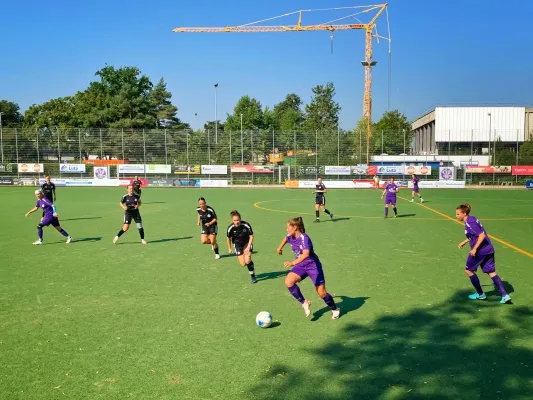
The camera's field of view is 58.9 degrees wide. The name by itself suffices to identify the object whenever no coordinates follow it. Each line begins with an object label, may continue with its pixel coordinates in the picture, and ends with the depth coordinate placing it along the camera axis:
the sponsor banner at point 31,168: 53.28
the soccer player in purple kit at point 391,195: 22.66
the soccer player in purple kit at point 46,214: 15.28
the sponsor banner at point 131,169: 53.38
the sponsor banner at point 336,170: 52.88
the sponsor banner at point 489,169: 51.94
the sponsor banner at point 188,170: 53.54
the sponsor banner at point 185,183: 51.75
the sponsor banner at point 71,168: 52.97
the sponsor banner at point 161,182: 51.84
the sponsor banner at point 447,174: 50.69
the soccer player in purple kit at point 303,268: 8.03
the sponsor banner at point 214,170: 53.38
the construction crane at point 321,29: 92.88
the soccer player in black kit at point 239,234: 11.13
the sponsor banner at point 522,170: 51.62
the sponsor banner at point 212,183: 51.25
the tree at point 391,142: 54.53
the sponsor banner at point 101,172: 52.03
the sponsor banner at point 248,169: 53.72
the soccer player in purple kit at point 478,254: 9.09
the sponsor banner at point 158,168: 53.78
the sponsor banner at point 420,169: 50.84
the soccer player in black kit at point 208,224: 13.19
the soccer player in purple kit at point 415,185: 31.33
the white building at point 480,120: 73.38
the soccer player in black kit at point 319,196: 21.78
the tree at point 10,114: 93.75
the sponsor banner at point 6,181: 52.01
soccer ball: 7.51
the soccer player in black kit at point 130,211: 15.48
